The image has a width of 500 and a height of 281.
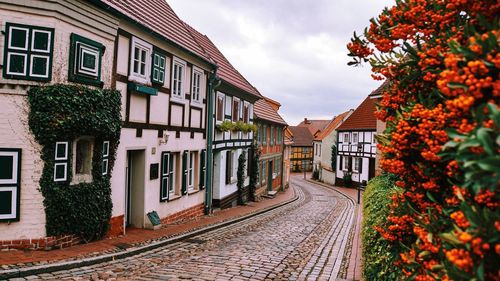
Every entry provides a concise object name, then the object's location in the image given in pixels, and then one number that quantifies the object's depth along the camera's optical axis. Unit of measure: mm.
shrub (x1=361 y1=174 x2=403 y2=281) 5063
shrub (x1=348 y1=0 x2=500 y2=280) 2246
